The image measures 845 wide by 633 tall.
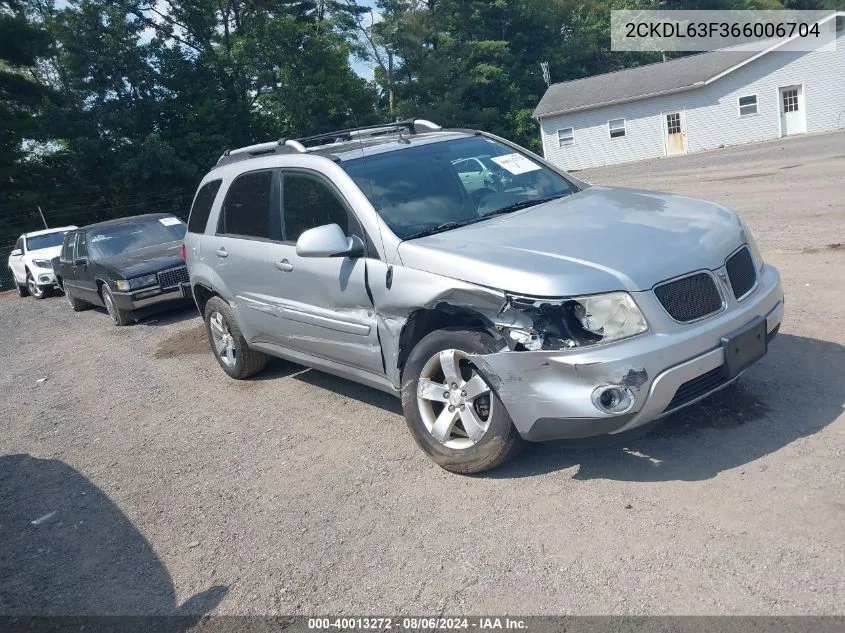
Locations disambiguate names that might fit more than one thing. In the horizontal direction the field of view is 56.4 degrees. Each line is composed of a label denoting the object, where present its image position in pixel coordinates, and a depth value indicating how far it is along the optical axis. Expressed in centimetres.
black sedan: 1118
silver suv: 392
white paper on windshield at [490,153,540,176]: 566
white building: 3378
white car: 1775
